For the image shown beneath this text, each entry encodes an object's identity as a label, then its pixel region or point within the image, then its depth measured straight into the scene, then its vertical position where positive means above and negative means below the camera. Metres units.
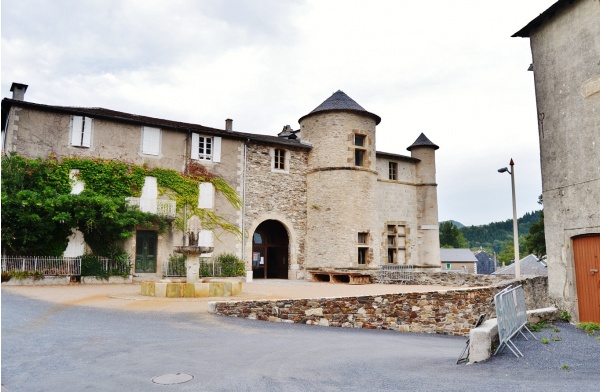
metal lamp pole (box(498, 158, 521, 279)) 16.04 +1.78
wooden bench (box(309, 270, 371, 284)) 18.94 -0.67
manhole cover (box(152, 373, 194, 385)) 5.03 -1.33
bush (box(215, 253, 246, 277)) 18.56 -0.16
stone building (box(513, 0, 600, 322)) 9.27 +2.44
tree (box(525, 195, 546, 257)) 33.49 +1.63
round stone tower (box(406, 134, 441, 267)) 24.67 +3.14
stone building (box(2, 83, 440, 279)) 17.09 +3.85
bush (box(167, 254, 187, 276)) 17.81 -0.23
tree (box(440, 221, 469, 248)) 80.75 +4.37
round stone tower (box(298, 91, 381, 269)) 20.75 +3.42
